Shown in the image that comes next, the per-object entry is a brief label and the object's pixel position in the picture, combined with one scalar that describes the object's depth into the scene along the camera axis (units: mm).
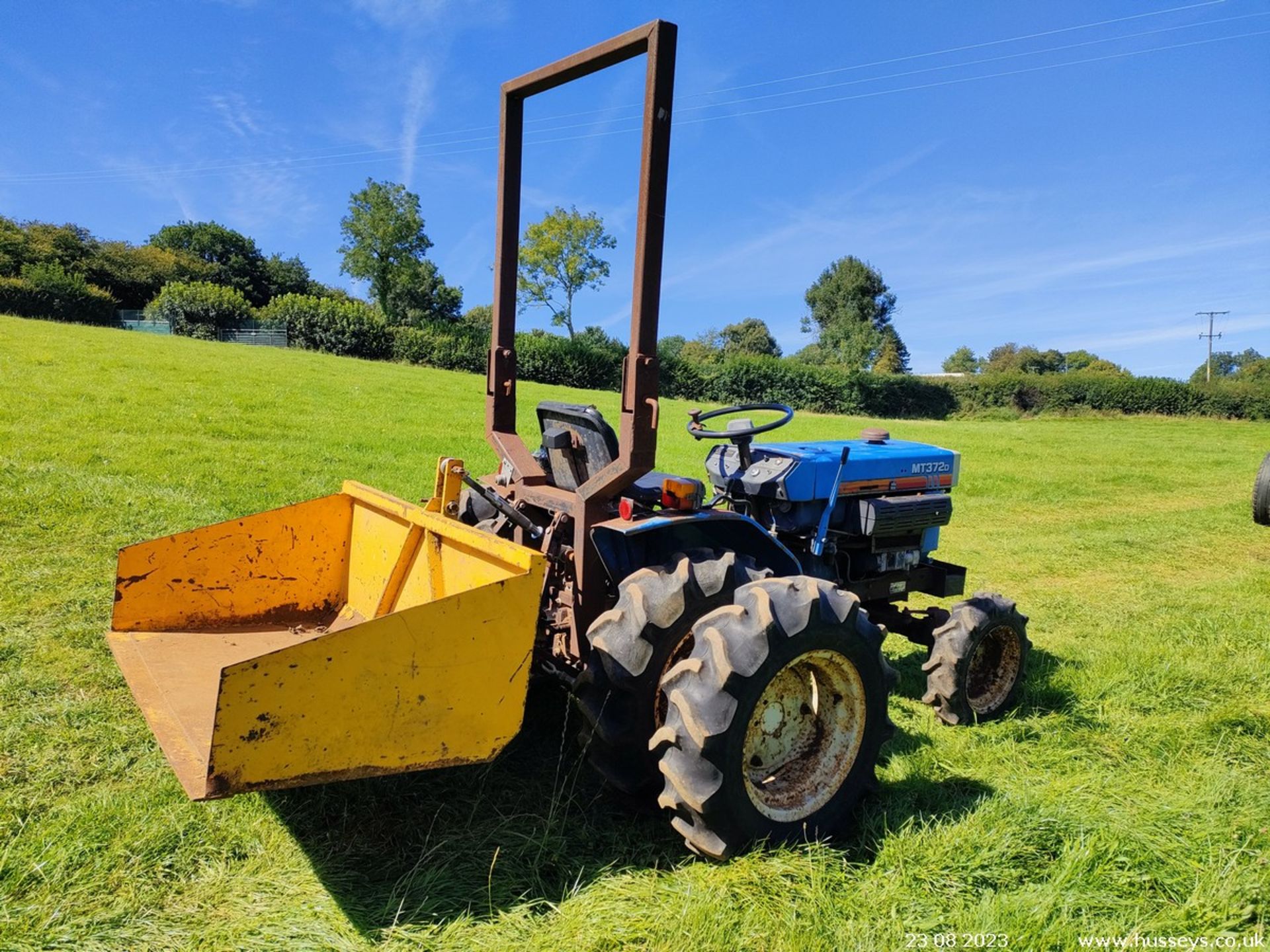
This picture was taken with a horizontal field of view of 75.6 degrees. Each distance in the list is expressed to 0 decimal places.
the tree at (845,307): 61438
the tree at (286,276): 69688
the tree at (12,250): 45750
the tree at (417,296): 55438
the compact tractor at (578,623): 2312
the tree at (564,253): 50812
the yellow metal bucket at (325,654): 2152
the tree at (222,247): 69125
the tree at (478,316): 49700
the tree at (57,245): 49312
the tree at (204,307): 41219
